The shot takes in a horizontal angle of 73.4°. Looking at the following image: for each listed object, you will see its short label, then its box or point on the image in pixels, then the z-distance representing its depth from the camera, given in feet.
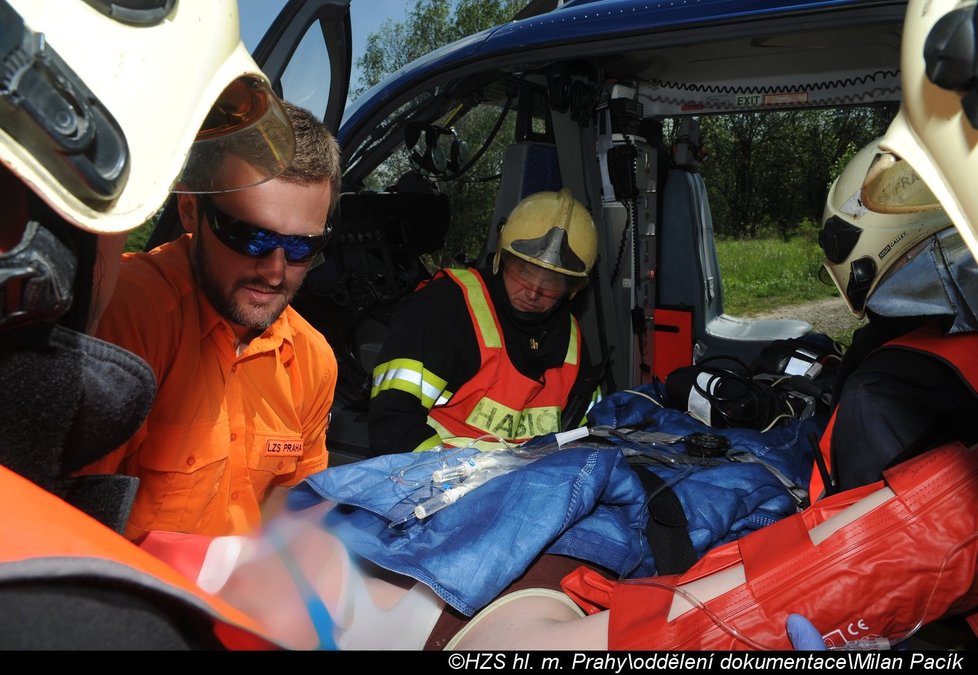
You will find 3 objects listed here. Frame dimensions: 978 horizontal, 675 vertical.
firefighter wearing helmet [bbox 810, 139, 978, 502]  4.67
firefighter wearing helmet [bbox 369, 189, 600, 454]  8.98
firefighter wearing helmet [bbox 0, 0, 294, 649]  1.72
